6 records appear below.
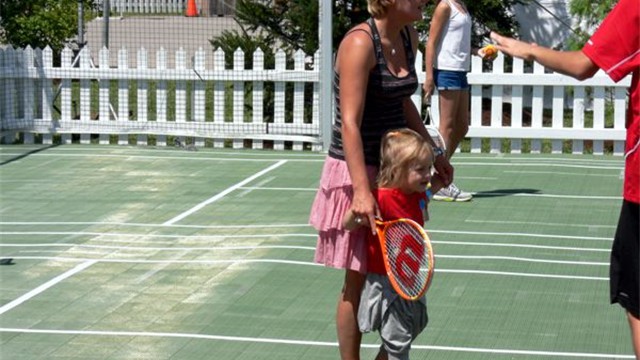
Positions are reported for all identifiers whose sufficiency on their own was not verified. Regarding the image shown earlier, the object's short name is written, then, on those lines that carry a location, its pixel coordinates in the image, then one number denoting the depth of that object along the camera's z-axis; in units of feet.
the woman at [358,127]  18.16
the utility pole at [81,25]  58.81
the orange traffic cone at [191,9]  84.84
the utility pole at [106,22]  57.35
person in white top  35.42
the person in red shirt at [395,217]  18.51
